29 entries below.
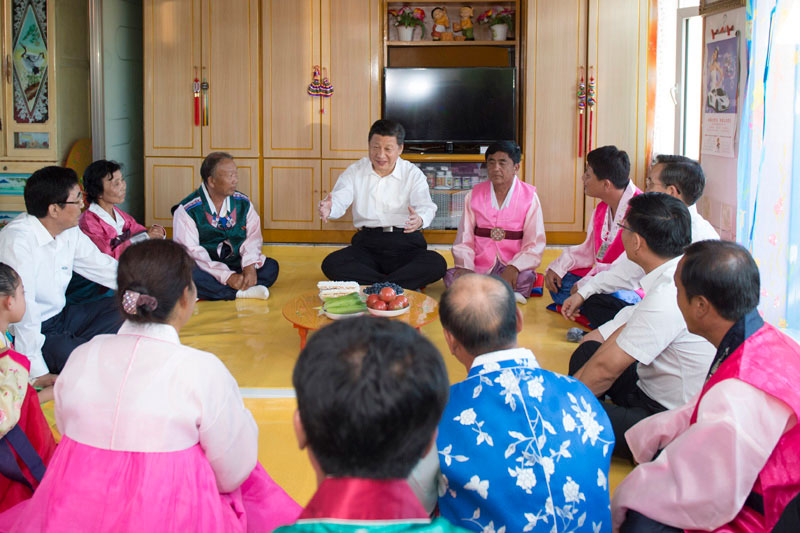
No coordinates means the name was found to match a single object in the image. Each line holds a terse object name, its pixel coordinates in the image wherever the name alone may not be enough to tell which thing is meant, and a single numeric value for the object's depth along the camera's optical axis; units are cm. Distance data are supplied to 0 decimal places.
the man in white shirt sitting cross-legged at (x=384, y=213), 487
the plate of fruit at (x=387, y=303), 355
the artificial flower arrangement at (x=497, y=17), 667
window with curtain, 381
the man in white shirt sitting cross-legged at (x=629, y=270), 381
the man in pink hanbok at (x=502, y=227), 493
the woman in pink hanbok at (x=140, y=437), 165
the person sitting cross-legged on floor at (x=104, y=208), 429
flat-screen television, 656
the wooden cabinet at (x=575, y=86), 637
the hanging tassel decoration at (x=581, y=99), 642
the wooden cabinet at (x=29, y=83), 614
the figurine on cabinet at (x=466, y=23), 671
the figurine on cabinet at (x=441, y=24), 673
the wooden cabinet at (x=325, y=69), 653
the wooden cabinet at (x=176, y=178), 672
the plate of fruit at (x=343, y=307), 358
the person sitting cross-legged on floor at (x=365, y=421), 102
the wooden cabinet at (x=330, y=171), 669
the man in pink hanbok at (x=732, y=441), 168
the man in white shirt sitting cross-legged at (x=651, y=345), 255
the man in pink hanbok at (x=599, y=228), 427
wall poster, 445
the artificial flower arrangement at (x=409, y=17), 668
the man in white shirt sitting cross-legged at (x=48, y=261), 317
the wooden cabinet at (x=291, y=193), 672
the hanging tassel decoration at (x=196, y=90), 664
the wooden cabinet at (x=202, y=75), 657
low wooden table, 349
